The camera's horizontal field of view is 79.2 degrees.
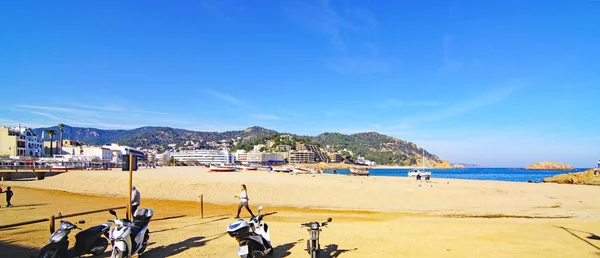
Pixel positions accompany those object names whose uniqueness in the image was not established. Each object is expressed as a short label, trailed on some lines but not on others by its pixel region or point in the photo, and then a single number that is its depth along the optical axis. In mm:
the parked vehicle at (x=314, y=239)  7866
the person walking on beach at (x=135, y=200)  11804
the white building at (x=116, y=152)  123656
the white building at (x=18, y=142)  85812
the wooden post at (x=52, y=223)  9094
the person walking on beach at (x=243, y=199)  14062
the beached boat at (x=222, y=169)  66562
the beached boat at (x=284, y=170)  81094
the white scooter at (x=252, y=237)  7512
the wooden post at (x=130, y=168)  10078
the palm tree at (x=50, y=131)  107875
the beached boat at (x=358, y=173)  77762
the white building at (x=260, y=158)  198000
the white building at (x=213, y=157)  188375
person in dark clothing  17469
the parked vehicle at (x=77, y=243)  7121
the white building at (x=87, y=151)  118825
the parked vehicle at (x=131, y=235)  7301
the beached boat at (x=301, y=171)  77038
